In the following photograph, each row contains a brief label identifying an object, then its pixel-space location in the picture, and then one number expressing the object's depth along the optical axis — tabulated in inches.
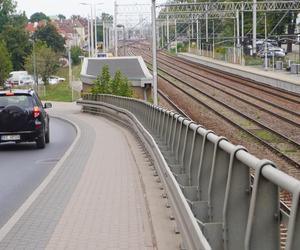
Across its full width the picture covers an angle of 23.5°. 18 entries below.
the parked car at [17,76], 4342.8
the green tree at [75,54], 5733.3
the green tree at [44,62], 3737.7
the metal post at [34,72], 3514.8
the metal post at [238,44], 2876.5
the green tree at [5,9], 5541.3
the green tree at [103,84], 1618.2
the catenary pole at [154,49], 1326.3
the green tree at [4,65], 3464.6
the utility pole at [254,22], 2264.4
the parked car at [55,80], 4538.9
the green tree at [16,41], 4958.2
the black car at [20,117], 756.0
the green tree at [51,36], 5757.9
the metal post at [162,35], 5167.8
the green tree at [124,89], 1579.7
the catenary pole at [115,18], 2827.3
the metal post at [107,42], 5357.3
